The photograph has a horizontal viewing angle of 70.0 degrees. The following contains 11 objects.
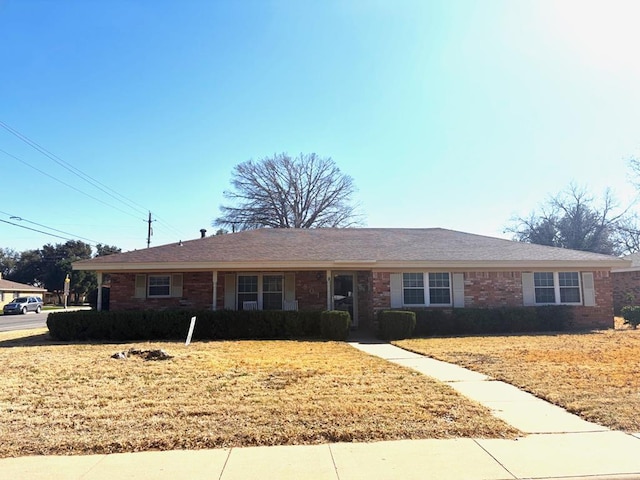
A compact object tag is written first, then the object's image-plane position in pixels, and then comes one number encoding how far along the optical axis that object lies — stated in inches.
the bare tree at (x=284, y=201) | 1765.5
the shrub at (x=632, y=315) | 657.6
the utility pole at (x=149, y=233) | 1523.1
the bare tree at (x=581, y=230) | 1899.6
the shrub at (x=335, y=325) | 559.2
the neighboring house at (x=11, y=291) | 1919.5
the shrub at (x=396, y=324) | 562.9
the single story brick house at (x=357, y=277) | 629.3
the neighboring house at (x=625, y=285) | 907.8
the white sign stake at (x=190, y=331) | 497.7
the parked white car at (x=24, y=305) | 1497.3
